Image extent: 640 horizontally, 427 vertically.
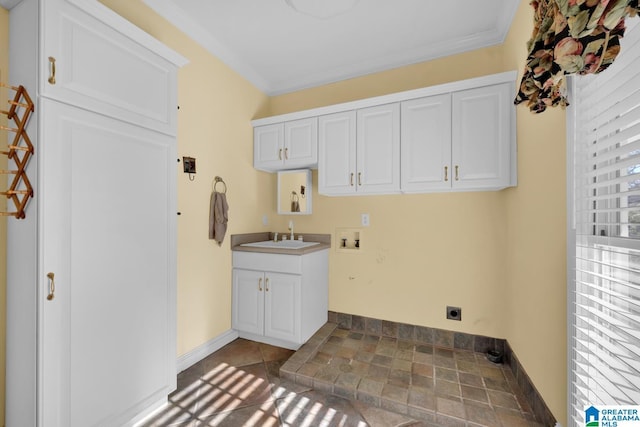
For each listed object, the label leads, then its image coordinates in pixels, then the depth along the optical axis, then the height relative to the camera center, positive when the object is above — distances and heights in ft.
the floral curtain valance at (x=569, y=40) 2.10 +1.65
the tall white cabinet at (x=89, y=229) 3.76 -0.26
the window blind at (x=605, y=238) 2.88 -0.31
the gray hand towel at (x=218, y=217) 7.53 -0.10
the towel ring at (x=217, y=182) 7.73 +0.96
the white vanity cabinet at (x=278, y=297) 7.54 -2.56
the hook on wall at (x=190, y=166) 6.73 +1.27
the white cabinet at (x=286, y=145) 8.33 +2.33
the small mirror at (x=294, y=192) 9.27 +0.80
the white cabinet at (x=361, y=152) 7.27 +1.85
